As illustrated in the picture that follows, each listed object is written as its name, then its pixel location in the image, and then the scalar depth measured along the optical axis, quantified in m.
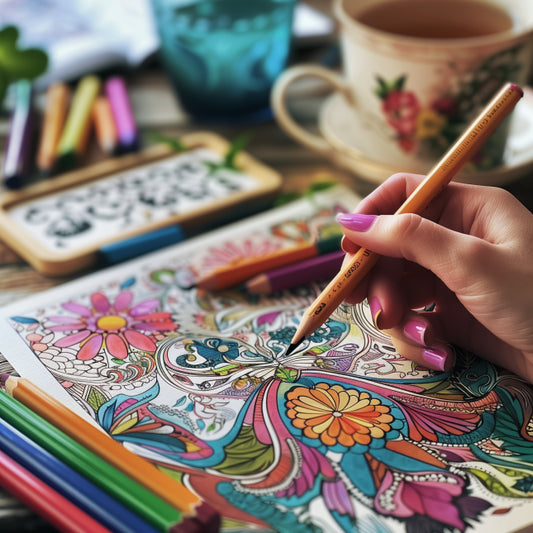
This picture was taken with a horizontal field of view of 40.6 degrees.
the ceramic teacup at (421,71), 0.66
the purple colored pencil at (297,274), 0.61
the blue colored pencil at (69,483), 0.38
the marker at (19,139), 0.75
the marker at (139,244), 0.66
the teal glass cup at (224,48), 0.83
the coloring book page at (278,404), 0.42
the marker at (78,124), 0.80
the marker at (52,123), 0.79
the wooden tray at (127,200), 0.67
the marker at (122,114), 0.81
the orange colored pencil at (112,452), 0.39
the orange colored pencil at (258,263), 0.61
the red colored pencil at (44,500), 0.38
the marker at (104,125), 0.81
